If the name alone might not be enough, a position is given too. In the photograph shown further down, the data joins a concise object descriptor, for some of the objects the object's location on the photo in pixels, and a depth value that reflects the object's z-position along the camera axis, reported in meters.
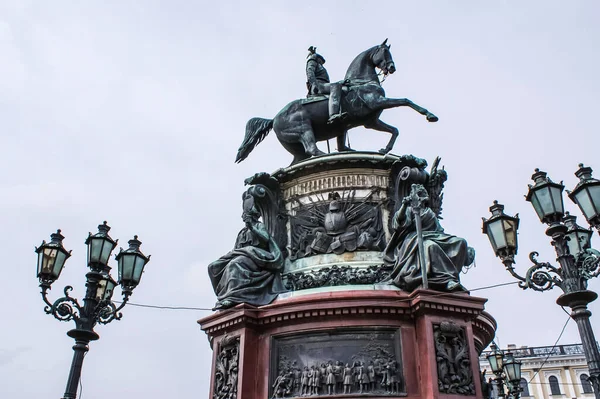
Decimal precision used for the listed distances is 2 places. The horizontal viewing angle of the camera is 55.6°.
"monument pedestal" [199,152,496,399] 8.88
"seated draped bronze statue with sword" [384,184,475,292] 9.66
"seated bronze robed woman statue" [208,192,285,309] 10.42
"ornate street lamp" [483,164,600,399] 7.49
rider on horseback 13.21
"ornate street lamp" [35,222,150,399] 9.88
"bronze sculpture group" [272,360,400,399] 8.80
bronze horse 13.57
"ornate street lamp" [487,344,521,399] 16.86
